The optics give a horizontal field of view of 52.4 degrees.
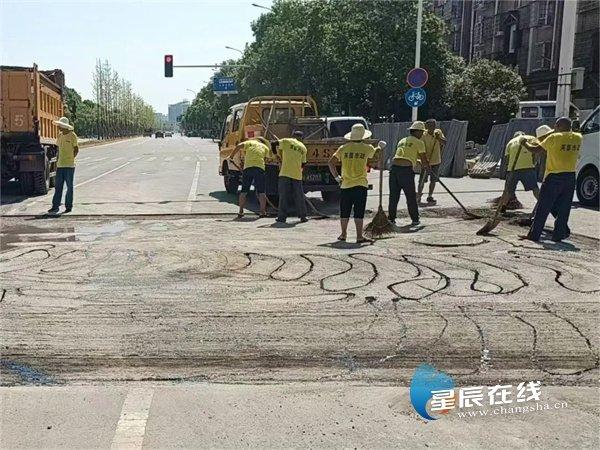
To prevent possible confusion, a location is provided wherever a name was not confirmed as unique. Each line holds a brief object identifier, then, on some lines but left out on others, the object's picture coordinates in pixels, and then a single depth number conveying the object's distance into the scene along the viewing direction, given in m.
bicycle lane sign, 17.17
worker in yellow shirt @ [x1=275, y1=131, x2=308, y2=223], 10.70
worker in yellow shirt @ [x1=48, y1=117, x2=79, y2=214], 11.82
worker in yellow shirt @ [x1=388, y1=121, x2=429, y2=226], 10.27
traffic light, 37.78
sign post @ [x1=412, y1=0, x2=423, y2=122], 20.45
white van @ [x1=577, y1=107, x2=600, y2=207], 12.68
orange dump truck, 14.10
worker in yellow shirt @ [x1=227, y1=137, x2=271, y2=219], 11.34
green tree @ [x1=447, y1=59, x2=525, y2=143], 36.62
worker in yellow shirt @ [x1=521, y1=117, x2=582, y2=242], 8.55
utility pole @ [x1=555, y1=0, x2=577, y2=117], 15.30
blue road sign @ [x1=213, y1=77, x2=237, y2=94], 51.41
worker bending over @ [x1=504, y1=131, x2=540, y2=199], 10.95
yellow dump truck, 12.67
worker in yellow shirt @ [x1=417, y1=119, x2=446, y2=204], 12.81
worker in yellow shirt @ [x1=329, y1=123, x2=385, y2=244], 8.67
